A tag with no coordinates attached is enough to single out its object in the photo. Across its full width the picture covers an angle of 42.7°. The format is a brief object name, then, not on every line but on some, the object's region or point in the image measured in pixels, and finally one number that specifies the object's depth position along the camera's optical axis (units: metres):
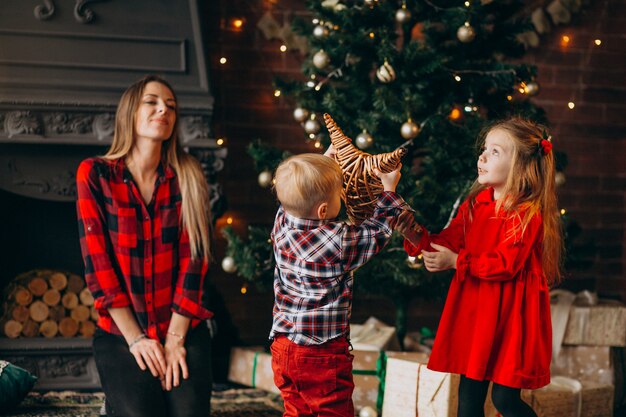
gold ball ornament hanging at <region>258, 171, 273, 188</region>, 3.36
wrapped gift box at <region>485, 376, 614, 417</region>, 2.88
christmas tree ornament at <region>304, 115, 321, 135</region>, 3.25
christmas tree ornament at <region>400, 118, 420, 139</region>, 3.04
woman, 2.36
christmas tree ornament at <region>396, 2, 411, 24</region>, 3.16
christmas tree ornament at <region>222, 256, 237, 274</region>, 3.38
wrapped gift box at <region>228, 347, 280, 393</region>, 3.49
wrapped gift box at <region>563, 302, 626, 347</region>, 3.38
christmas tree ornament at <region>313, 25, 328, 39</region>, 3.25
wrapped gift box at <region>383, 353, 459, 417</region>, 2.70
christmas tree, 3.12
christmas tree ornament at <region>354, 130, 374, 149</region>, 3.08
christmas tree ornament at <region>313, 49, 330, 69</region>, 3.20
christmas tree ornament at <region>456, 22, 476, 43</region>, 3.07
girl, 2.19
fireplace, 3.28
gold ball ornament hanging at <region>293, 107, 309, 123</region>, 3.32
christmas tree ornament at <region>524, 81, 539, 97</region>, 3.18
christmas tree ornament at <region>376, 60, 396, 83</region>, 3.05
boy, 1.95
